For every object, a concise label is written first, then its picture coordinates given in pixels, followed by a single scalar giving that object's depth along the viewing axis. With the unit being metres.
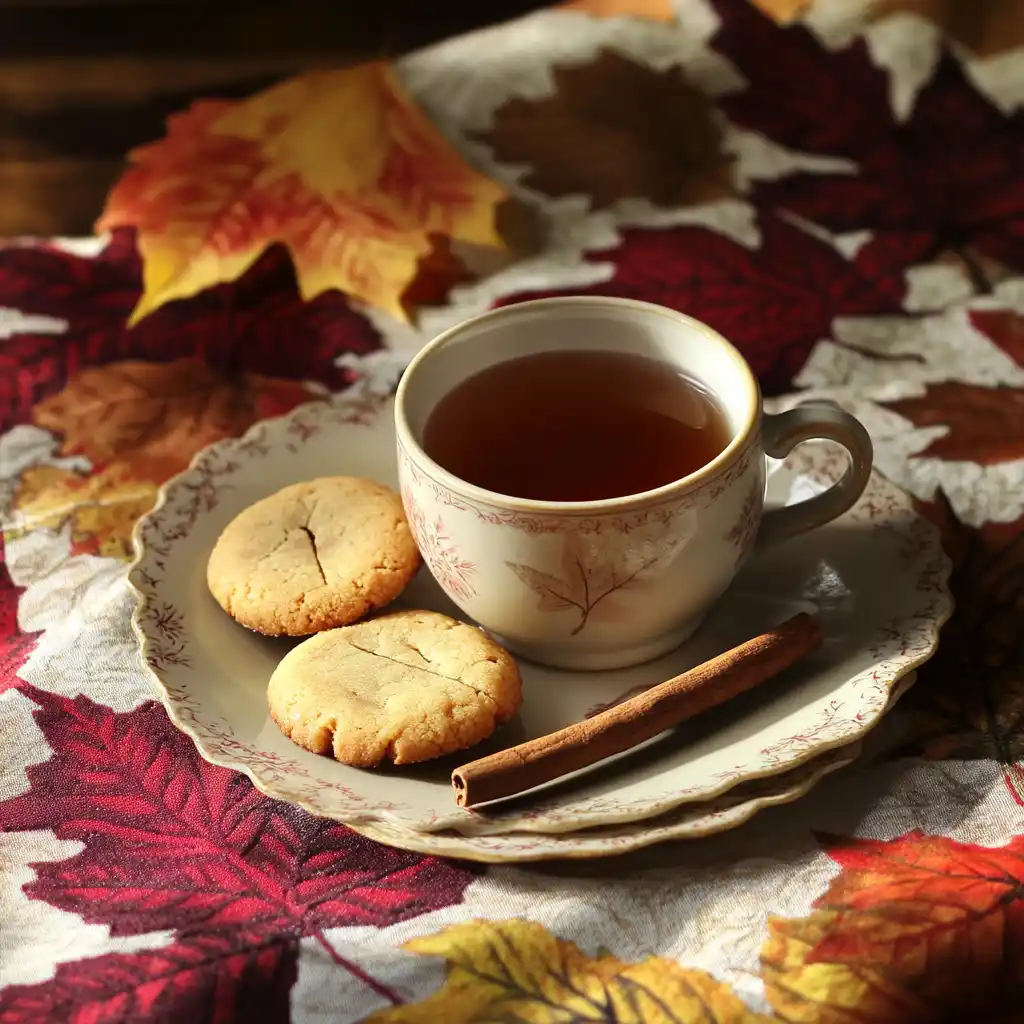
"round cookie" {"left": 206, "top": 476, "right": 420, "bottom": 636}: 0.76
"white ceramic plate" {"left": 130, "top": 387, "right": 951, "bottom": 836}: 0.72
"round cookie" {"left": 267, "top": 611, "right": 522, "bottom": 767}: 0.72
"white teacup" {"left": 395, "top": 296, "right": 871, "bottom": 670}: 0.73
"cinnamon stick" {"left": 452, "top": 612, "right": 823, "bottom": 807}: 0.72
